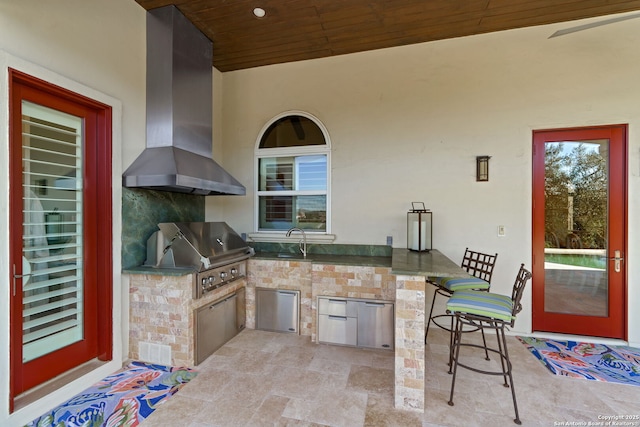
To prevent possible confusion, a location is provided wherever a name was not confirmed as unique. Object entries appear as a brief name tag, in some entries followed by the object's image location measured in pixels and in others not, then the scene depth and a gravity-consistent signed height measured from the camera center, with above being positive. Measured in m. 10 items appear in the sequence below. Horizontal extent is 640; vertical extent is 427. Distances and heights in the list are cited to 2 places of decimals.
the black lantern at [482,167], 3.21 +0.53
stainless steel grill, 2.65 -0.41
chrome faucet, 3.54 -0.39
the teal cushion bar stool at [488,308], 1.90 -0.67
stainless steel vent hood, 2.54 +1.02
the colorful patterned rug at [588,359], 2.39 -1.38
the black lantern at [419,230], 3.16 -0.20
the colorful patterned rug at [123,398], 1.88 -1.40
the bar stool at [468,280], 2.59 -0.66
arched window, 3.75 +0.53
